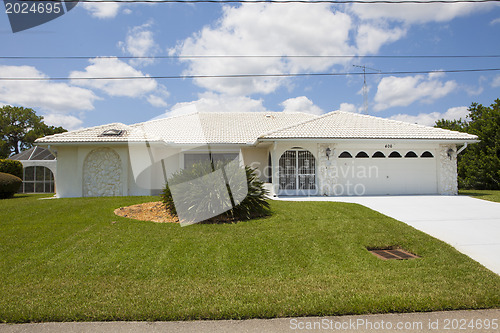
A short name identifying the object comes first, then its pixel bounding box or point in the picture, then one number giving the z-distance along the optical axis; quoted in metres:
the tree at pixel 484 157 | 21.75
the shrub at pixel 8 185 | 18.02
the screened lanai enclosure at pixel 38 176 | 24.08
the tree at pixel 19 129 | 41.16
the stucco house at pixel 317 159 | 16.50
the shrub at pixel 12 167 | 20.40
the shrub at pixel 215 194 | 9.73
